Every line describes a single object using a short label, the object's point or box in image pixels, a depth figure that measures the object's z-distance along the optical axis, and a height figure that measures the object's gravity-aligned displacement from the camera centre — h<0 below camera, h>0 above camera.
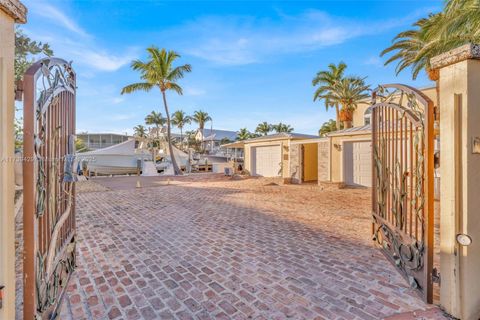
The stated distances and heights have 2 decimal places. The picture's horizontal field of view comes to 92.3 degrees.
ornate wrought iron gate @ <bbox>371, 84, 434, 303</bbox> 2.54 -0.30
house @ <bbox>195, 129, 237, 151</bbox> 50.69 +5.28
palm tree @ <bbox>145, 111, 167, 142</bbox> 52.22 +9.57
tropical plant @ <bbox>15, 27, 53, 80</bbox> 8.03 +4.05
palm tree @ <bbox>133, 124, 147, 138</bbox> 57.69 +7.80
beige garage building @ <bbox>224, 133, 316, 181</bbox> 14.93 +0.47
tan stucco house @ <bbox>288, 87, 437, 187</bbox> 11.35 +0.19
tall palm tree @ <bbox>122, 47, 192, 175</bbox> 19.69 +7.77
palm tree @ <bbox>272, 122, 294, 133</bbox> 47.75 +6.99
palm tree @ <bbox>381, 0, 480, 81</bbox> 6.75 +4.57
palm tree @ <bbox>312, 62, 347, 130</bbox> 21.50 +7.54
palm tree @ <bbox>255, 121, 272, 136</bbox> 48.62 +6.95
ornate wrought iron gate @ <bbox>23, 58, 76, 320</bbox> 1.68 -0.20
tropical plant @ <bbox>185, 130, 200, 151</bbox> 47.66 +3.71
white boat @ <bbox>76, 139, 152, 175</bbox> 24.32 +0.21
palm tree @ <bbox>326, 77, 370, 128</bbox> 20.36 +5.88
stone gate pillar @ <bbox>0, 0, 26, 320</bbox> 1.47 +0.04
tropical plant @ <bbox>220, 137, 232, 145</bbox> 51.81 +4.51
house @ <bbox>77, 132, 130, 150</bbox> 51.04 +5.11
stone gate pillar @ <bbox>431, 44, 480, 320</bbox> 2.19 -0.20
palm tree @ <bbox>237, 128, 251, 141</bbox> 49.00 +5.75
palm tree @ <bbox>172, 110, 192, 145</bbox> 47.12 +8.67
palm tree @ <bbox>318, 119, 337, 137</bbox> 32.12 +4.98
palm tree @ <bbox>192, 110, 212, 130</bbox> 50.59 +9.53
